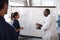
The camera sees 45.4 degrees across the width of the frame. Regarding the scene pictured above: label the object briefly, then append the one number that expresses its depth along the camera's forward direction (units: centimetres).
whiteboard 221
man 167
